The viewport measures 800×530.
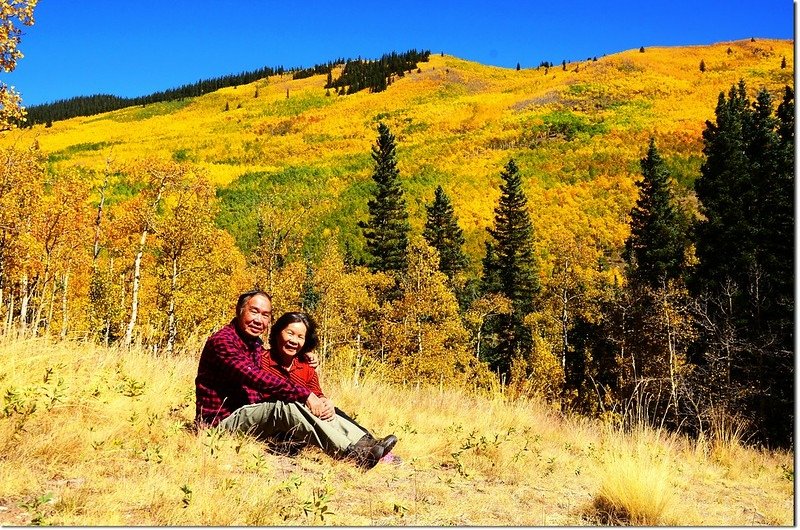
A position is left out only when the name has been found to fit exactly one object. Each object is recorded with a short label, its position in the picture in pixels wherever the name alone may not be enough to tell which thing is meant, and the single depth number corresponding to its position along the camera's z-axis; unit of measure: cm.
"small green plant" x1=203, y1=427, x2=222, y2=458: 435
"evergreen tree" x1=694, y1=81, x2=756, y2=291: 2658
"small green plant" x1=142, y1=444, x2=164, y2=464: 408
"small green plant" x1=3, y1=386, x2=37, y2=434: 414
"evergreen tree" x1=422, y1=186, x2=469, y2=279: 4259
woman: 511
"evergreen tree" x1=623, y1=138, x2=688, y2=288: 3553
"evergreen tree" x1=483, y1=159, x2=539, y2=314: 4138
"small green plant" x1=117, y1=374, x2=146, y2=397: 537
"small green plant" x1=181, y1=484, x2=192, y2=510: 342
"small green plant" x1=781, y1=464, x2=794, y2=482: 655
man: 480
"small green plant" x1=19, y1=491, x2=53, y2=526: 322
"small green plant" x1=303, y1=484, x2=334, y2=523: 350
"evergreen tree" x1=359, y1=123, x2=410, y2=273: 4147
